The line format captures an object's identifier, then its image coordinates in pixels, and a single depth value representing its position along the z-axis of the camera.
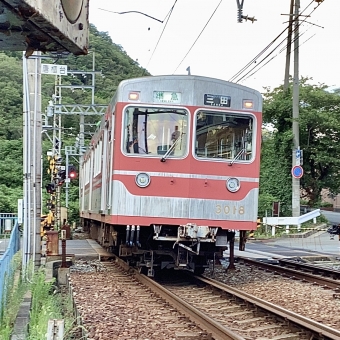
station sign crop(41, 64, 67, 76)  16.22
